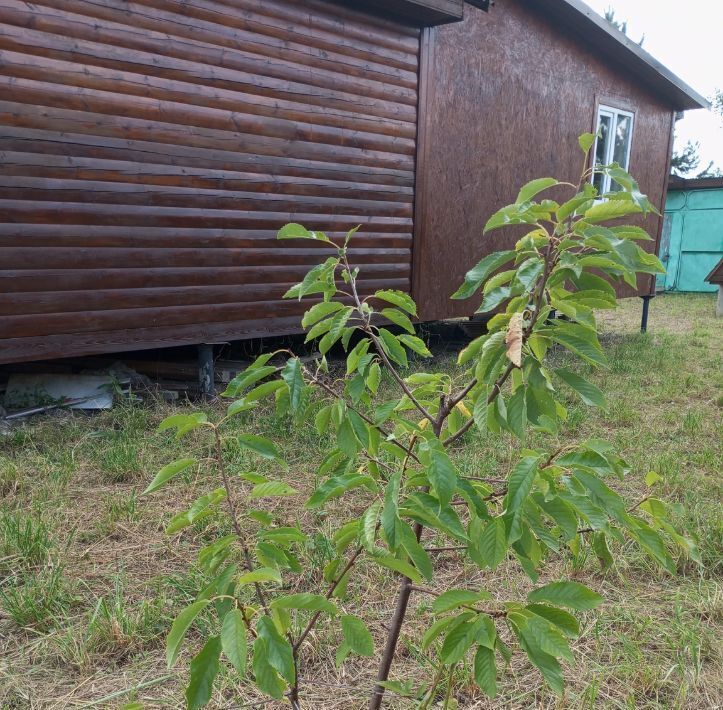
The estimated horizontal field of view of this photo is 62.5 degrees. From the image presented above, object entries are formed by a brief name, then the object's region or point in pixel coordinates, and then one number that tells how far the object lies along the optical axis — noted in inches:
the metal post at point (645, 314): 342.3
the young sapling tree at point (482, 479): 34.7
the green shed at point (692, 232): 617.0
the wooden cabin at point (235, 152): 136.3
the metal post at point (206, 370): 171.5
